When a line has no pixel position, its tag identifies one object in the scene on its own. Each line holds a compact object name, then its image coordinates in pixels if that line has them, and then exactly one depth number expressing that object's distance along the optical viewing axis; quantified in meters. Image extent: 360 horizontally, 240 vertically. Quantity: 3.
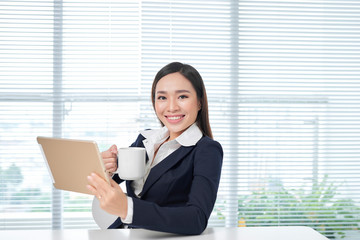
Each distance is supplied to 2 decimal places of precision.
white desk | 1.17
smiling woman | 1.15
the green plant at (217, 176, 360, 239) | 2.82
